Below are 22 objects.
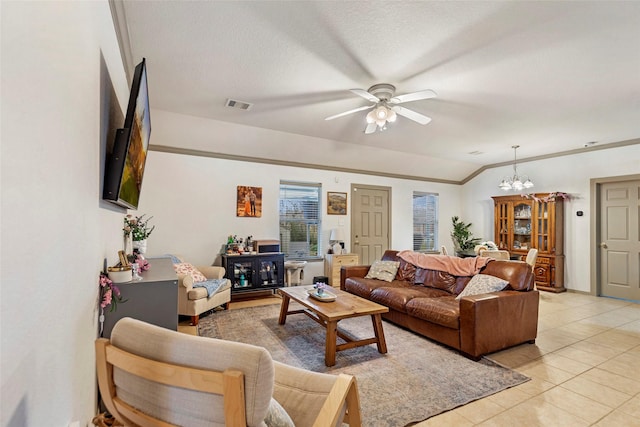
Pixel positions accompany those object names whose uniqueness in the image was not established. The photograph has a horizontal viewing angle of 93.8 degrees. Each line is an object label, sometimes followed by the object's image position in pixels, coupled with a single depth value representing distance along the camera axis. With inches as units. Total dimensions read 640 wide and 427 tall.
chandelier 226.1
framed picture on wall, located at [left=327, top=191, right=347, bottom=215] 249.1
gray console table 73.0
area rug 84.6
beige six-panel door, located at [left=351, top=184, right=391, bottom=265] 262.4
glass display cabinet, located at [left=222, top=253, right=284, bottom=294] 193.5
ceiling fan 125.3
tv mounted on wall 65.7
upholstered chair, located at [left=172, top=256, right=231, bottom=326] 146.3
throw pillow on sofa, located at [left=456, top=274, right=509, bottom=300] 129.8
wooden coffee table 107.3
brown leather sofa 112.0
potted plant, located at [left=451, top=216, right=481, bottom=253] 301.3
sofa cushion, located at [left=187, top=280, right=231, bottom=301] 146.3
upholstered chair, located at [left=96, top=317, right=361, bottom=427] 31.5
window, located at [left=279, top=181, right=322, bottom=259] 233.1
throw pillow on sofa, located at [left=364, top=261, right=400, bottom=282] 180.9
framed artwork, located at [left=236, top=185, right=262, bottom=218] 212.6
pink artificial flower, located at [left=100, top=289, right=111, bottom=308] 66.5
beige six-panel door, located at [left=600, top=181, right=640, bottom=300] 204.8
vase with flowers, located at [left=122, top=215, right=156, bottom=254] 121.4
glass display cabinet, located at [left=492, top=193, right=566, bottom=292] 233.9
